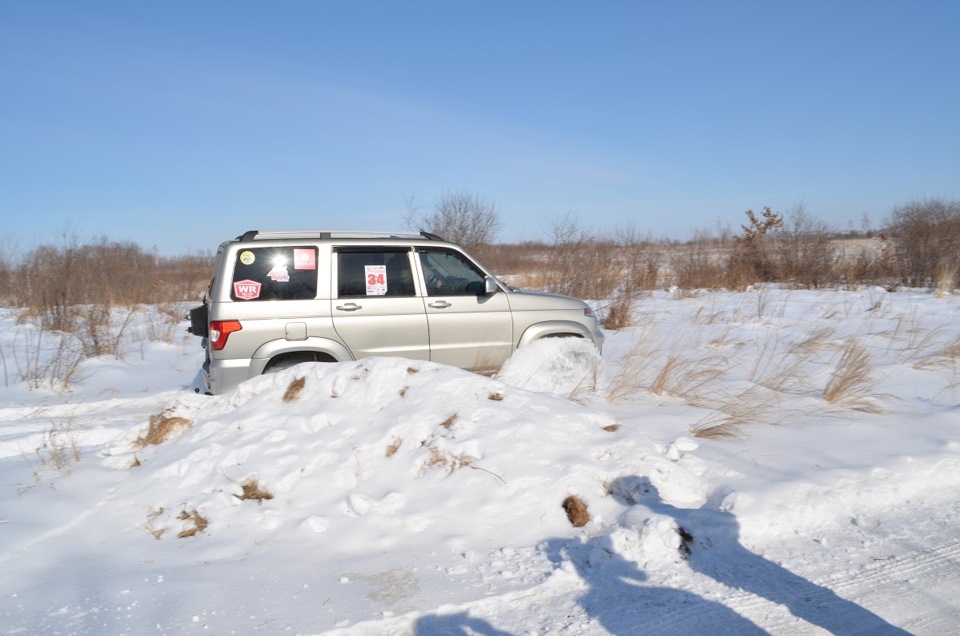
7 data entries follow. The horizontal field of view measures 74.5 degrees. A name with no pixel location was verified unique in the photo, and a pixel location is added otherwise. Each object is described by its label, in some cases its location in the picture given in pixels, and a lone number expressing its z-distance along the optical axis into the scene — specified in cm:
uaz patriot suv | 602
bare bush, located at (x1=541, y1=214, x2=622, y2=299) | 1638
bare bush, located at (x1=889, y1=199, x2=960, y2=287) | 1672
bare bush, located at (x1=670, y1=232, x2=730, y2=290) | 1944
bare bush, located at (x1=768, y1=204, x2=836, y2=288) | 1927
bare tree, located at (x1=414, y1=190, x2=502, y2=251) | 1880
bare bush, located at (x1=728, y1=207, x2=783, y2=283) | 2038
